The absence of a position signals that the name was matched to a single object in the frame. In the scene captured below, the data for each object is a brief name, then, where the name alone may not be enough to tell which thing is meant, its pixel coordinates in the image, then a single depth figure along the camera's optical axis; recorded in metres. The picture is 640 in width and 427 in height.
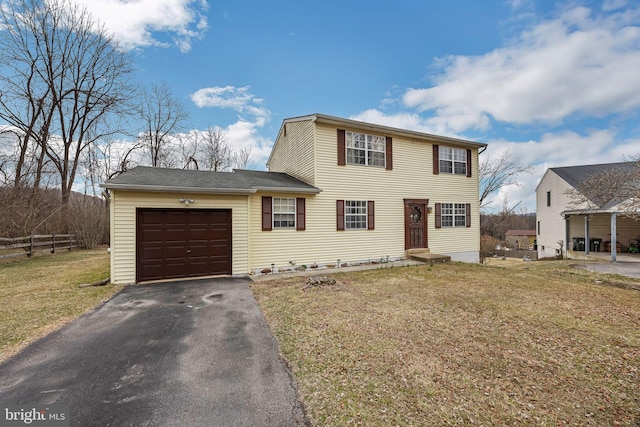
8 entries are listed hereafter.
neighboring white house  16.52
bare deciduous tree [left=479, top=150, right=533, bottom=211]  22.61
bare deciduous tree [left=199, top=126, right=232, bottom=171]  23.06
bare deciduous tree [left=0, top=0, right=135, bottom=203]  15.71
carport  16.17
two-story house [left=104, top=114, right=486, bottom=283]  7.80
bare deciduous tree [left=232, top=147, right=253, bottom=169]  23.88
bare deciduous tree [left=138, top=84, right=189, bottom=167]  22.09
